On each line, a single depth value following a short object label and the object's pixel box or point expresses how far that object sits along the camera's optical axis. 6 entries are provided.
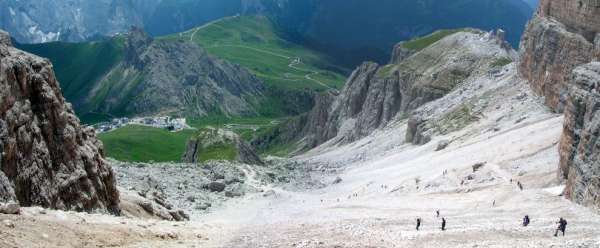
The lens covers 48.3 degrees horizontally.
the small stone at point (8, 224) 29.20
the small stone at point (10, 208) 30.81
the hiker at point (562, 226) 38.69
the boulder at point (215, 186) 89.34
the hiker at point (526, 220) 42.59
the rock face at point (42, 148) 38.72
